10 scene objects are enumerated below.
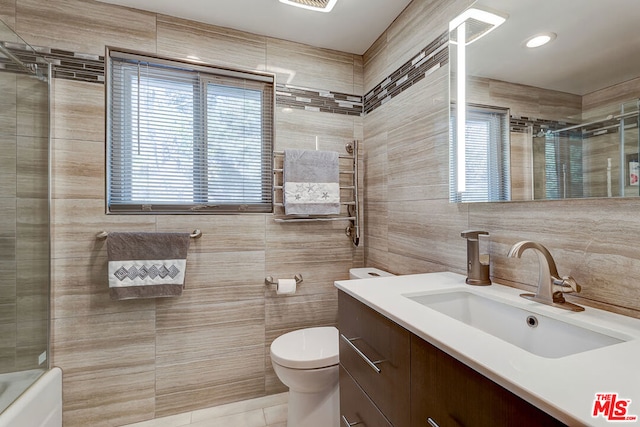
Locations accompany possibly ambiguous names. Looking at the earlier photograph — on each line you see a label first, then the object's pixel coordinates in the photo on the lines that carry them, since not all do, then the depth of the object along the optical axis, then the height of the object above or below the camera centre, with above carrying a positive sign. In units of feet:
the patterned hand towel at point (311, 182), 6.19 +0.71
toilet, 4.59 -2.62
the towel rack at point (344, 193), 6.41 +0.45
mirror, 2.59 +1.22
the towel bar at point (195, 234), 5.29 -0.36
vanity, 1.57 -1.02
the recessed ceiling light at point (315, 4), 4.97 +3.65
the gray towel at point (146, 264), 5.16 -0.87
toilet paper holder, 6.18 -1.39
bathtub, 3.85 -2.61
